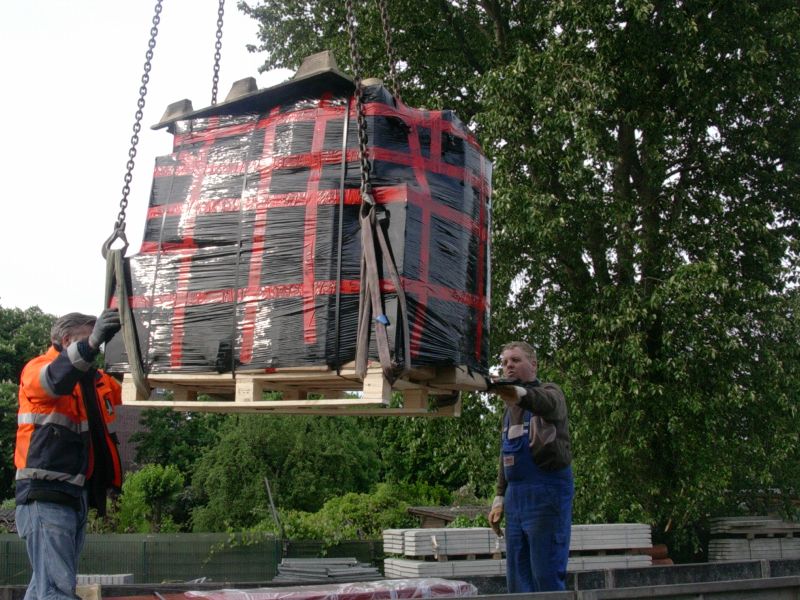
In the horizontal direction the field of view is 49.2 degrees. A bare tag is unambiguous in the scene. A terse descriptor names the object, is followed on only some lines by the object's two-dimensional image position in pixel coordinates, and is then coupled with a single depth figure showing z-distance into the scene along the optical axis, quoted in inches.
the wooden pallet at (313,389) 179.8
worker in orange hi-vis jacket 164.9
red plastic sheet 196.7
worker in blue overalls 202.7
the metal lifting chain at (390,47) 202.1
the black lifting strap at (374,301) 170.9
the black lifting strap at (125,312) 190.9
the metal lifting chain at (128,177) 200.2
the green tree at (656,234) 505.7
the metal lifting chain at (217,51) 224.8
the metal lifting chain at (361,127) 175.5
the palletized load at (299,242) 180.7
